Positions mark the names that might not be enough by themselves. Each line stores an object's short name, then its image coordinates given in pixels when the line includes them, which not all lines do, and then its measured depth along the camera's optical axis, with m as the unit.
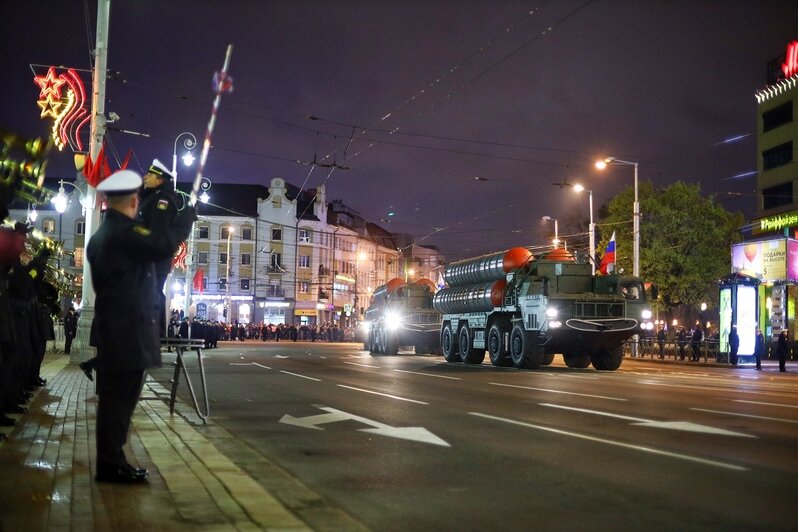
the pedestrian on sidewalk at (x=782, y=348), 36.63
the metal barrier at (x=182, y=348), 10.94
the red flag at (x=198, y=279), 68.56
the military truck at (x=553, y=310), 28.06
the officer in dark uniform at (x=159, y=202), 7.07
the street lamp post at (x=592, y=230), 49.06
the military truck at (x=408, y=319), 42.03
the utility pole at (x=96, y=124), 24.75
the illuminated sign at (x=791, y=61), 62.19
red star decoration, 27.17
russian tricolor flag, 42.79
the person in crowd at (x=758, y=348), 38.09
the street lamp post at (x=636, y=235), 46.82
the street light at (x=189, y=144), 38.84
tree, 64.25
